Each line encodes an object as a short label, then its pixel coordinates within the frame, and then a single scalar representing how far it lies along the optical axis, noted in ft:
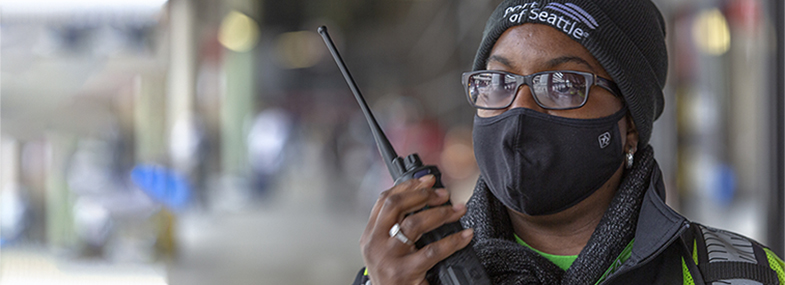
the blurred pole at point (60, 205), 21.50
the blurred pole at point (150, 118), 22.25
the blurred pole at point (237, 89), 44.75
